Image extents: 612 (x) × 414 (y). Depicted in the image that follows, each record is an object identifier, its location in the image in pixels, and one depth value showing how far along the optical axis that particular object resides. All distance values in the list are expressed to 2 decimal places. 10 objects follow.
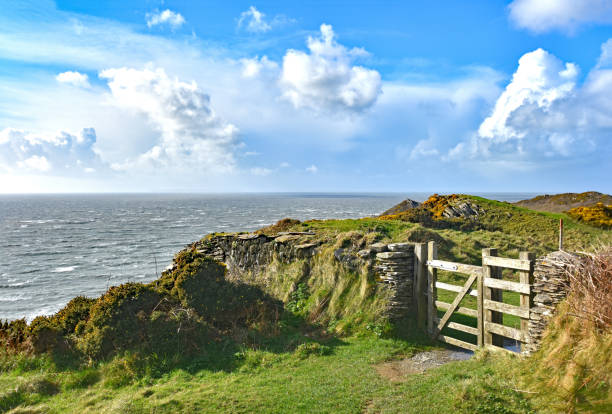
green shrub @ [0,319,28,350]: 11.96
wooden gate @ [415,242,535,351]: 9.40
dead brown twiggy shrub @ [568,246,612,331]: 6.73
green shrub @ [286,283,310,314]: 13.83
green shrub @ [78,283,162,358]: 10.87
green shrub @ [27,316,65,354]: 11.37
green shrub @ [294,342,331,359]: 10.56
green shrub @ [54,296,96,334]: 11.88
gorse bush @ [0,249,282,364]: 10.95
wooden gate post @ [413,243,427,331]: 12.02
